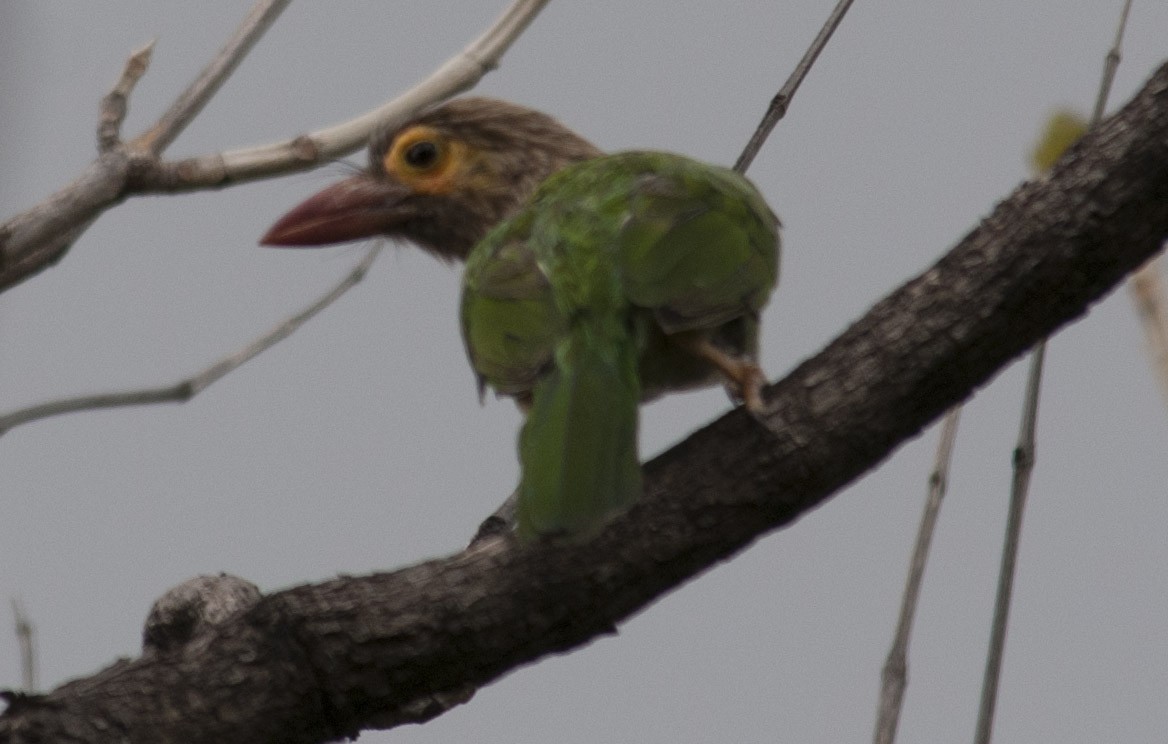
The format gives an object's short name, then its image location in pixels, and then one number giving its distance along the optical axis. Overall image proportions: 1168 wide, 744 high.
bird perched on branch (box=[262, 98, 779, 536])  4.23
